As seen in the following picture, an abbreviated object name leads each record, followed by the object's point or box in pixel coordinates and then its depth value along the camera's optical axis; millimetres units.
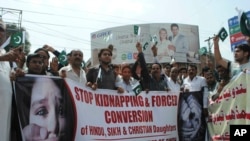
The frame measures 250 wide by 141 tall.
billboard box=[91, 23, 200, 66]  32625
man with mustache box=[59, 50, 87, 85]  5074
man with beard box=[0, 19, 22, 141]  3777
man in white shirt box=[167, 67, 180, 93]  6320
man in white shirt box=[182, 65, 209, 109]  6044
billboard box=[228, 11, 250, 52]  17422
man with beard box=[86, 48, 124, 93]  5242
